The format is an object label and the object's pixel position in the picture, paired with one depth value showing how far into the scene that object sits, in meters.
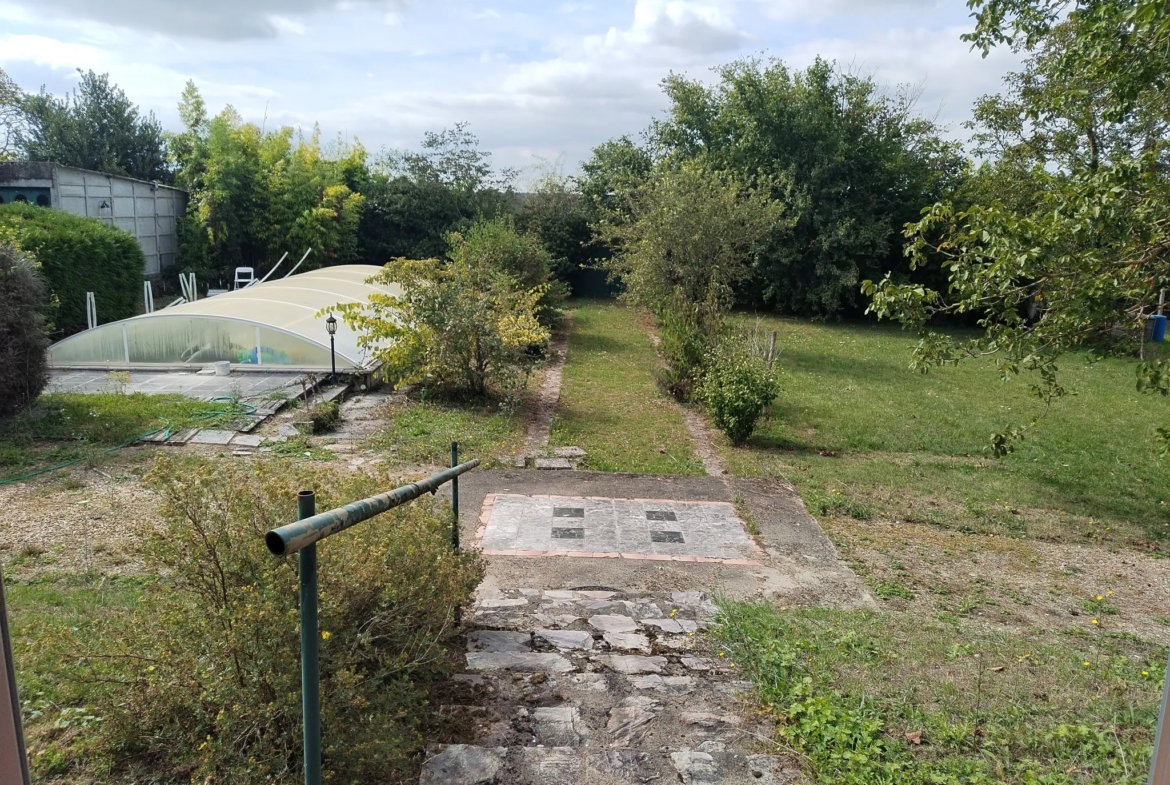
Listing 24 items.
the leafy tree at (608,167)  25.77
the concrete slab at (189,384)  11.07
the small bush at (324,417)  9.70
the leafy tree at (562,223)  25.67
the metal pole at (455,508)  4.45
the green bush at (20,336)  9.13
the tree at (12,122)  29.81
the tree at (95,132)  30.78
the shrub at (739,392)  9.84
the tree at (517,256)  16.83
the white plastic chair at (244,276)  20.36
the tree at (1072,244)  6.17
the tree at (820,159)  21.84
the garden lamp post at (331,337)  11.14
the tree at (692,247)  13.52
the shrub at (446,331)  11.25
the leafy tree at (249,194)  20.94
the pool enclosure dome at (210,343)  12.31
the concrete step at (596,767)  2.85
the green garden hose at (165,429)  7.49
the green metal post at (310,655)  1.89
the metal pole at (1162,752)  1.13
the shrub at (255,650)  2.62
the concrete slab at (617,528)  6.57
